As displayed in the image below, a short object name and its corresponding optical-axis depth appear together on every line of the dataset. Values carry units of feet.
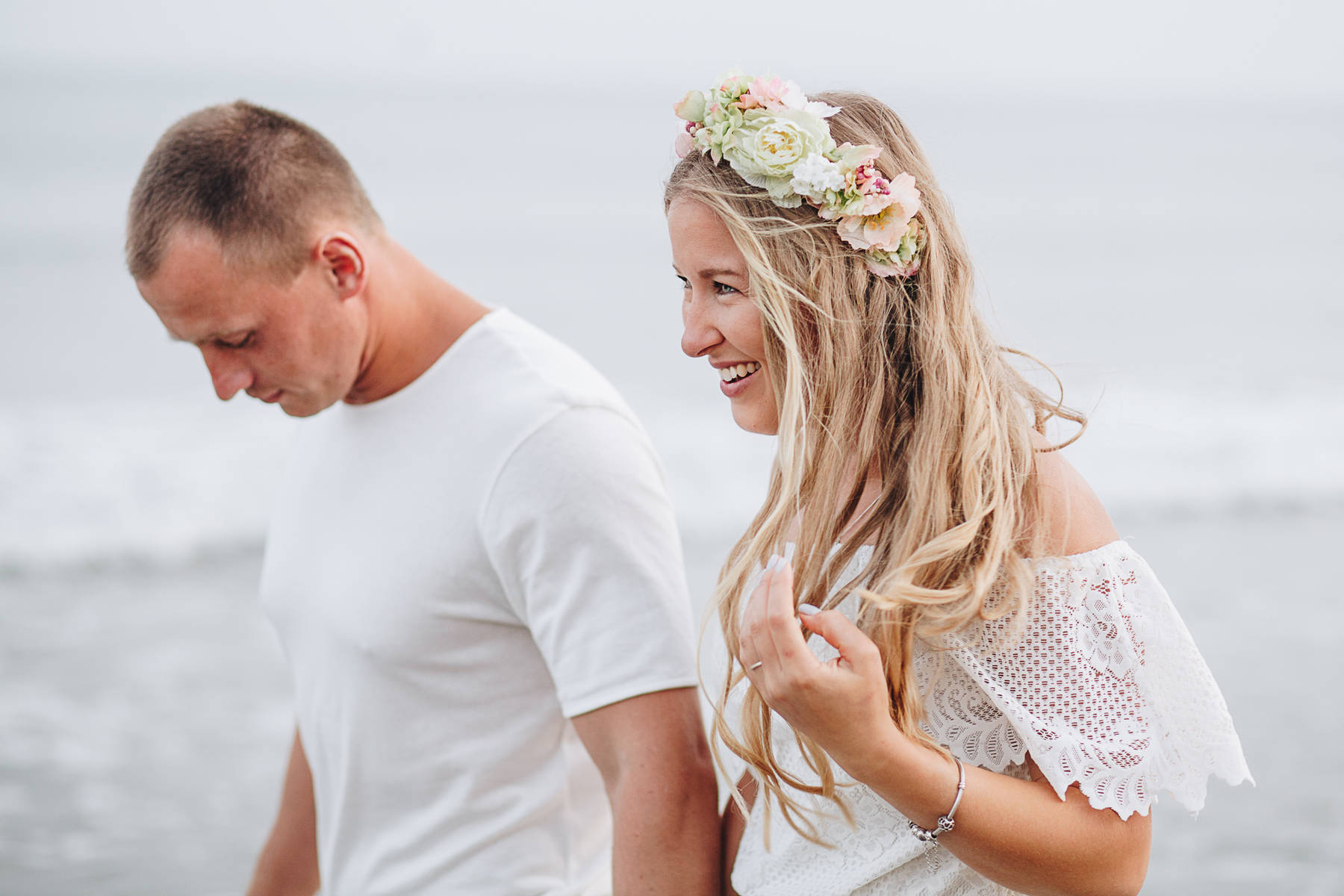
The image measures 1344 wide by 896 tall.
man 10.32
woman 9.66
